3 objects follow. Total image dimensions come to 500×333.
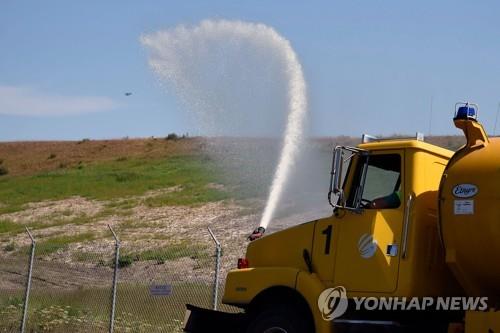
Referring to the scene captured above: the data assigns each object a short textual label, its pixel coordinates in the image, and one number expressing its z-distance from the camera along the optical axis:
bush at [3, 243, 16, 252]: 32.62
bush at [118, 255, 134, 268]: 27.16
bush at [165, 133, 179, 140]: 72.31
